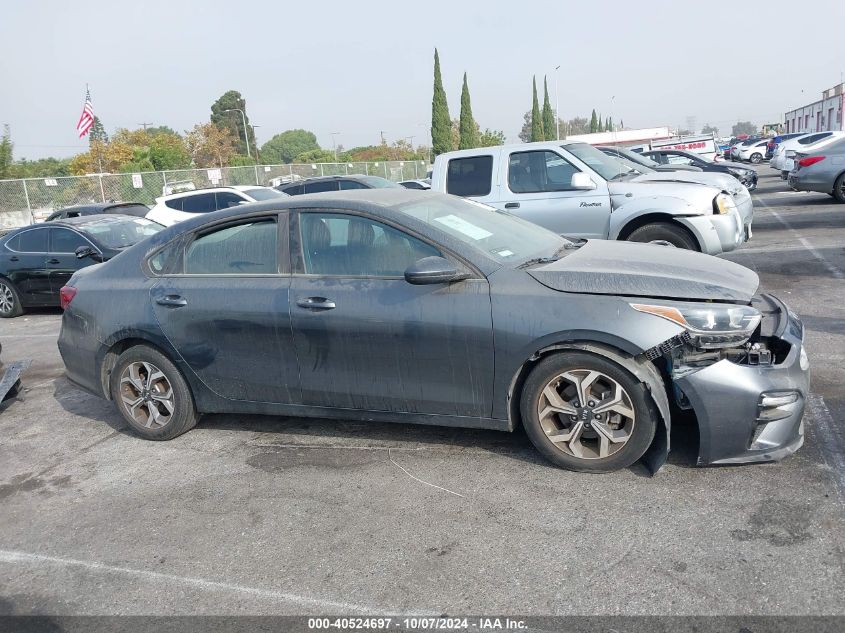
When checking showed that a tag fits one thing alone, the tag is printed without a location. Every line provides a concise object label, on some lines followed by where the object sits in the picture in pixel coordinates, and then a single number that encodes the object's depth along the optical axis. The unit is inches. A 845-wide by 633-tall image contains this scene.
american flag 1082.1
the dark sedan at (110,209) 674.2
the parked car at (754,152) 1857.9
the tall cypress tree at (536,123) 2763.3
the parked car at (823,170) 618.5
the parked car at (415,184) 889.4
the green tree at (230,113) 3710.6
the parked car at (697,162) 801.9
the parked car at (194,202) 567.5
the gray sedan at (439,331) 147.7
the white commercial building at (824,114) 2439.7
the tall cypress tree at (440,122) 2094.0
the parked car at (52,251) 411.8
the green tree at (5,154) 1347.2
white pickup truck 328.8
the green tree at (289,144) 5590.6
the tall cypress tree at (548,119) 3064.2
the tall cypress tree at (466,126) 2176.9
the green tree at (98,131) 3510.3
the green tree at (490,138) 2695.9
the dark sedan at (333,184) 617.6
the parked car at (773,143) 1705.0
